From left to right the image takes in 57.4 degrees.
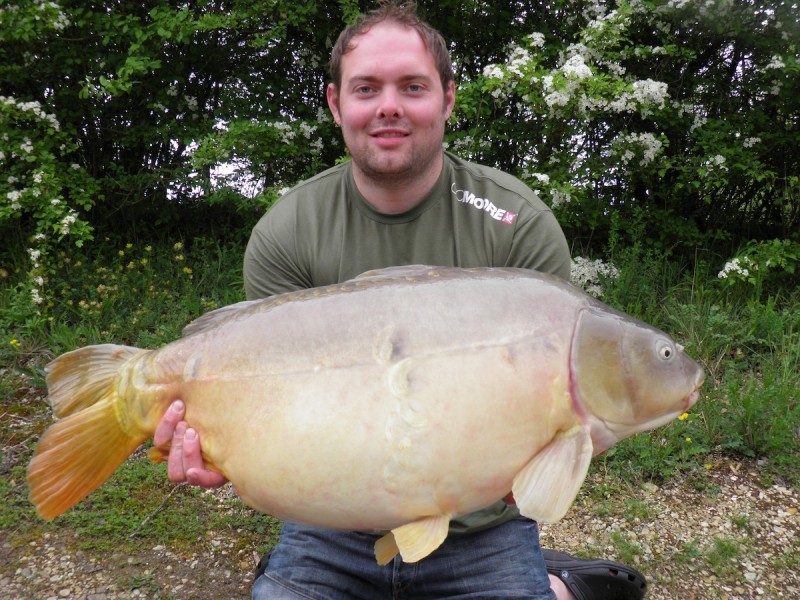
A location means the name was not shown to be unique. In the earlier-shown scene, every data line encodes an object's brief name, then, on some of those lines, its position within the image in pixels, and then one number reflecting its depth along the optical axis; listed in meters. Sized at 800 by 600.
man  1.89
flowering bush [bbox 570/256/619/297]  4.01
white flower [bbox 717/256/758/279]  3.85
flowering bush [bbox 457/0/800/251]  3.71
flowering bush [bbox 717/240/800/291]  3.86
